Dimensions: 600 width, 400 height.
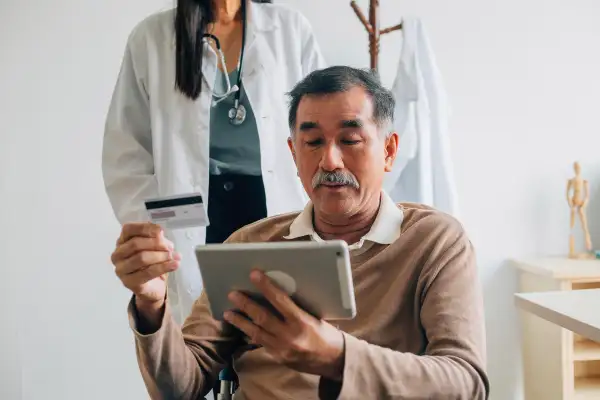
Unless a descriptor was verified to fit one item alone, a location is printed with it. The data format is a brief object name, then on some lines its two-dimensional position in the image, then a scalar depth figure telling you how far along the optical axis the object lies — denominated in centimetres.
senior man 74
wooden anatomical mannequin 219
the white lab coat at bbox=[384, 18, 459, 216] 176
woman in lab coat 144
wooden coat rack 189
